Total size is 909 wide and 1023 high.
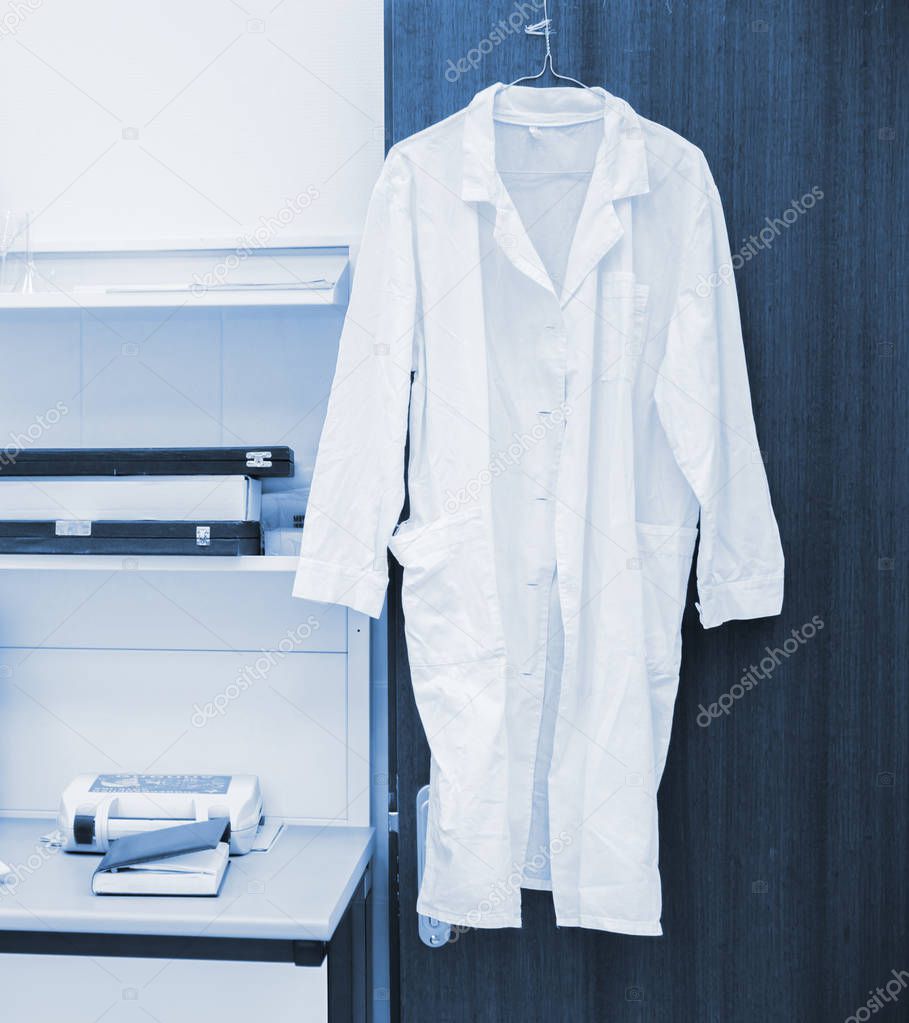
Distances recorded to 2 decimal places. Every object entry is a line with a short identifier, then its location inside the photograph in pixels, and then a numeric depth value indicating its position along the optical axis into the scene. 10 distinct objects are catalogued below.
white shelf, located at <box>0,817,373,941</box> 1.32
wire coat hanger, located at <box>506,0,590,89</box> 1.44
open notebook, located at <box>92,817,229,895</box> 1.38
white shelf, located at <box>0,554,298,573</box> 1.53
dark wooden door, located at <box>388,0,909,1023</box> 1.44
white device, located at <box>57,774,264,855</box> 1.54
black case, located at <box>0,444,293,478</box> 1.54
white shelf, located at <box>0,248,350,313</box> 1.80
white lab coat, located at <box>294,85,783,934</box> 1.37
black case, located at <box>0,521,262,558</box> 1.52
